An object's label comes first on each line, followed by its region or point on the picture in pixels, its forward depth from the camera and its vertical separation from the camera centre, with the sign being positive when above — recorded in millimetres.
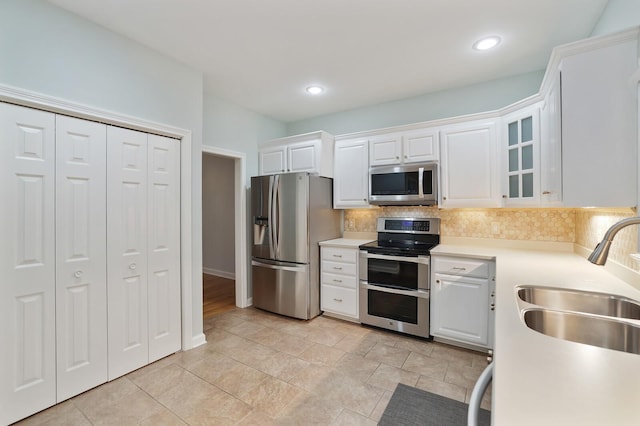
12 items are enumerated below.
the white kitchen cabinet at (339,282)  3277 -824
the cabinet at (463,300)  2553 -823
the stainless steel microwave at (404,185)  3037 +320
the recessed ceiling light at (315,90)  3207 +1436
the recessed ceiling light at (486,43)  2268 +1404
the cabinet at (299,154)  3600 +787
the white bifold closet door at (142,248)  2230 -298
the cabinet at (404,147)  3068 +752
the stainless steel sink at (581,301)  1304 -436
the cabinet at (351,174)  3494 +493
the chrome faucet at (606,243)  1024 -111
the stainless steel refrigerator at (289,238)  3359 -311
